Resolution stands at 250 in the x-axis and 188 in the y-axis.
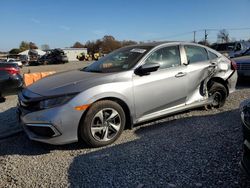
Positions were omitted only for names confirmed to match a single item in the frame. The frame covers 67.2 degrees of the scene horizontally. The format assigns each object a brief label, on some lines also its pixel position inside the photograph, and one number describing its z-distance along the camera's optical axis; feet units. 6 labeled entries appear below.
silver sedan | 8.78
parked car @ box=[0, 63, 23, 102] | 17.76
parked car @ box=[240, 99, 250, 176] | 5.74
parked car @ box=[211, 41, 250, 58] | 41.20
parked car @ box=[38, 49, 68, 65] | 87.67
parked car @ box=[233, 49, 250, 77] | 19.28
